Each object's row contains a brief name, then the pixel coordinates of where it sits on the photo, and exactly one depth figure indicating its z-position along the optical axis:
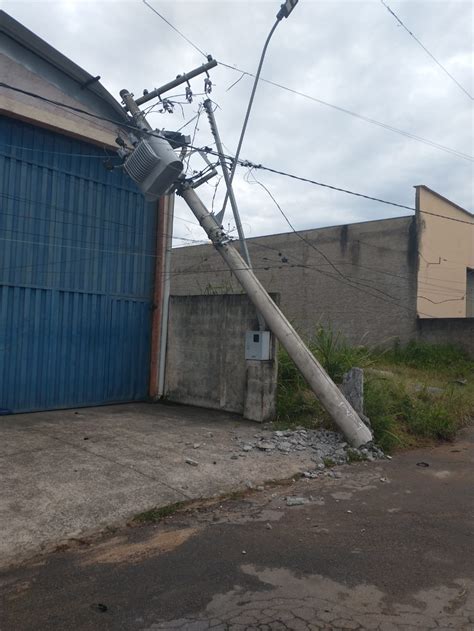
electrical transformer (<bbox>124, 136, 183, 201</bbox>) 8.98
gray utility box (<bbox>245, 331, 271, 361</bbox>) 9.66
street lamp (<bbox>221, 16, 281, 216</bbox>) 8.85
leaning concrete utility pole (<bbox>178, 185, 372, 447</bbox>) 8.39
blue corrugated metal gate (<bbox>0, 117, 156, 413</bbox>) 9.52
